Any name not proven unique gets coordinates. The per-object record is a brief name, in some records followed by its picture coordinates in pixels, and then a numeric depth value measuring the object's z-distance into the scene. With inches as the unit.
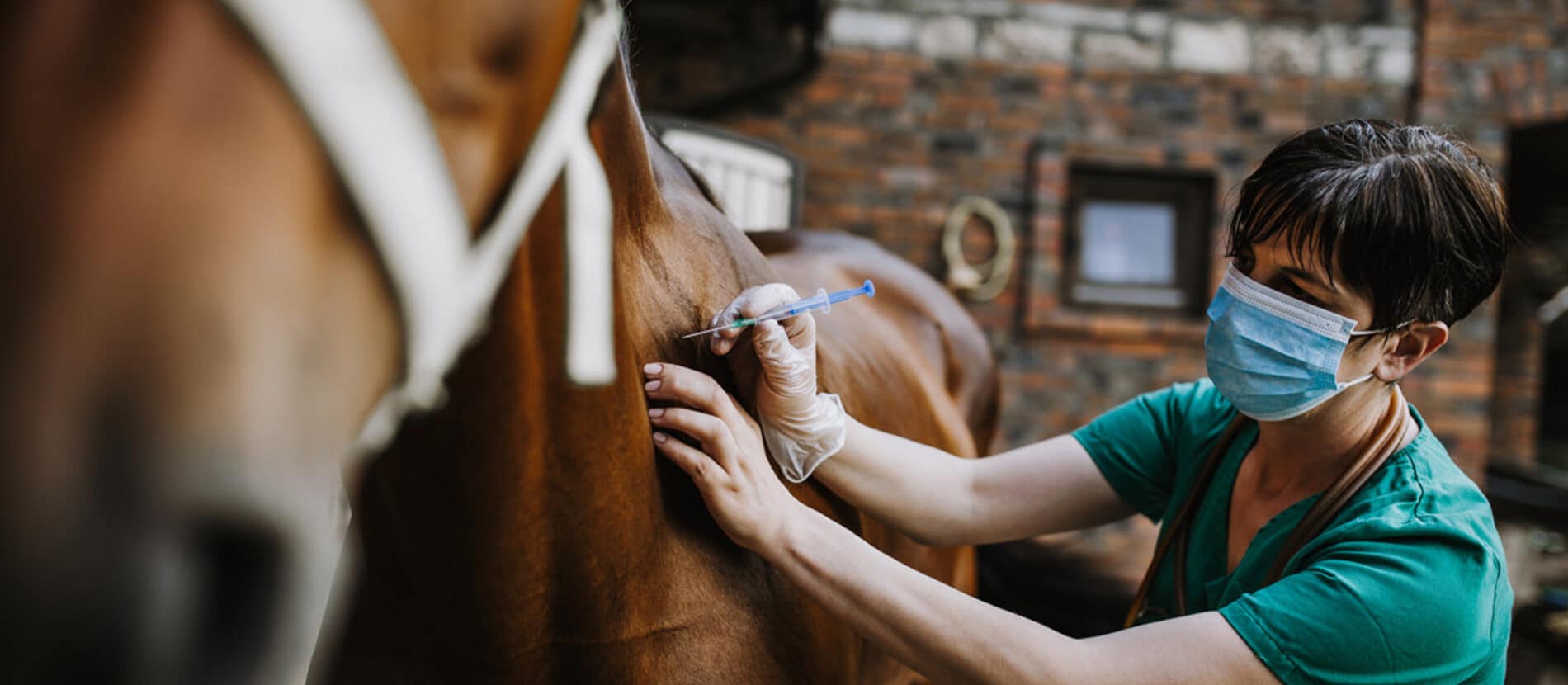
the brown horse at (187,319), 13.8
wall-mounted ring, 187.8
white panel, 147.9
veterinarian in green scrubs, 40.1
